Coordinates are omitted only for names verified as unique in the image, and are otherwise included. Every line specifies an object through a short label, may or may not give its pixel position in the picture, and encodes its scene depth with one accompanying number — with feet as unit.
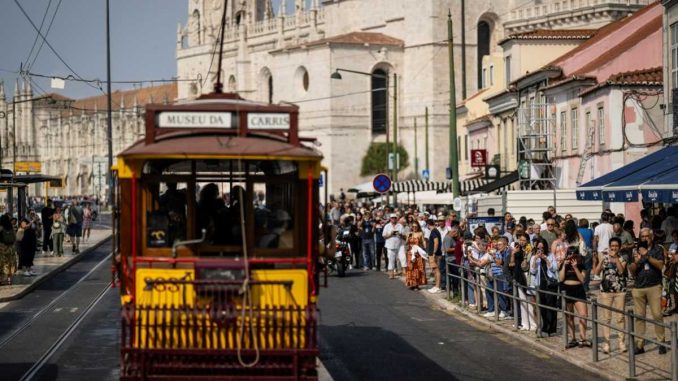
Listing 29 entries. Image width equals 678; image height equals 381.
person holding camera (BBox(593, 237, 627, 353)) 60.75
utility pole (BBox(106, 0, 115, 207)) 199.03
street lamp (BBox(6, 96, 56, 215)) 135.74
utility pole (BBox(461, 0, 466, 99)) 180.12
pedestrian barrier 49.26
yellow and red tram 39.22
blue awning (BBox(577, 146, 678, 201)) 88.89
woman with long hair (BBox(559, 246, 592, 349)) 62.34
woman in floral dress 100.48
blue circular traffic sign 135.54
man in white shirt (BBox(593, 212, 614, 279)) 88.10
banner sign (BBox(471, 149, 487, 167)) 172.55
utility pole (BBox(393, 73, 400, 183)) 186.19
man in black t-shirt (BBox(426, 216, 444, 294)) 98.29
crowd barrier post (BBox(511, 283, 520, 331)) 70.30
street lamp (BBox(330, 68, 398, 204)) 186.50
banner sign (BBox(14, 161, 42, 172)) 261.87
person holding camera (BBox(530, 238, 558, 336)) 66.80
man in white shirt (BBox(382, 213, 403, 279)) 114.93
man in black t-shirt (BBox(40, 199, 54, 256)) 143.74
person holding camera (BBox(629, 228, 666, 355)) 59.41
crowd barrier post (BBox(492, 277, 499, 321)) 74.84
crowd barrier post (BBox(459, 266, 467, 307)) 83.15
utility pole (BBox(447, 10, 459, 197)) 122.42
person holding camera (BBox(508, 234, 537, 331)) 70.11
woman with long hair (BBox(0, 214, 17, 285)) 98.94
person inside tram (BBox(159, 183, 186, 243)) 41.65
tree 317.01
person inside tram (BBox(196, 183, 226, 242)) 41.68
